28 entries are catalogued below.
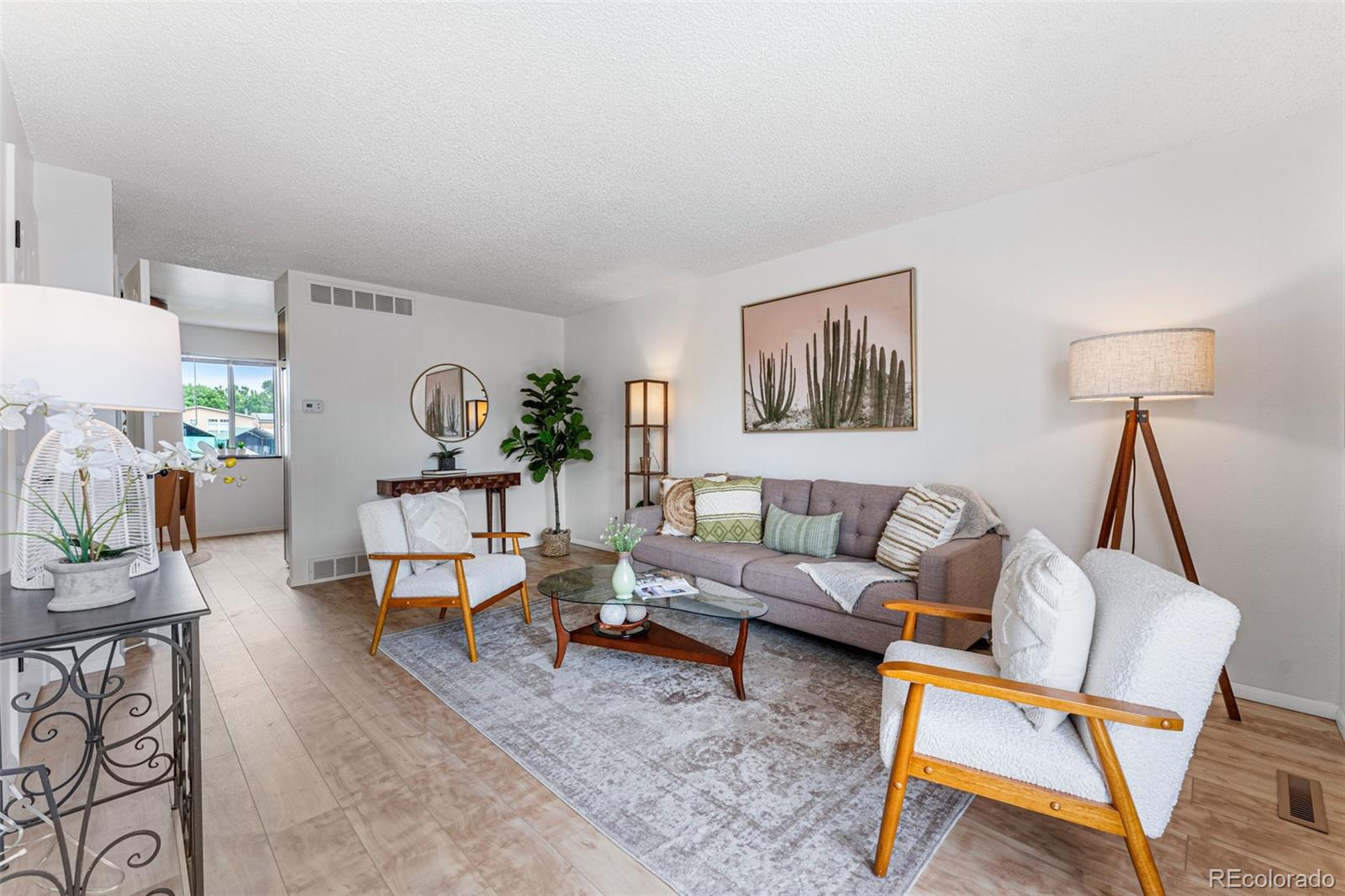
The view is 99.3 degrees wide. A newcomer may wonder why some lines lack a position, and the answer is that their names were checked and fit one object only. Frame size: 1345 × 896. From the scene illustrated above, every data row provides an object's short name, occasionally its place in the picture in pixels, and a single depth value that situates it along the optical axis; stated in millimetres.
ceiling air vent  4801
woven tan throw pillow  4191
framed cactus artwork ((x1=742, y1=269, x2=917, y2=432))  3727
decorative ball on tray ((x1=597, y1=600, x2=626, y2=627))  2852
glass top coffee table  2623
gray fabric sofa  2732
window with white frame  7238
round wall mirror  5457
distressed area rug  1633
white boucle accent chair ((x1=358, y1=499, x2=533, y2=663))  3078
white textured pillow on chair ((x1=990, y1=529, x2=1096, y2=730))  1508
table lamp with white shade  1296
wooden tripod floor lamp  2338
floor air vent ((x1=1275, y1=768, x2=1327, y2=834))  1789
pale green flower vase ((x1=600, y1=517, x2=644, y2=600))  2844
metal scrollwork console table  1231
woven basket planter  5664
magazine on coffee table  2877
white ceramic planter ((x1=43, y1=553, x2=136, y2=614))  1327
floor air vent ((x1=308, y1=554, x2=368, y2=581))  4770
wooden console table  4844
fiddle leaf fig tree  5879
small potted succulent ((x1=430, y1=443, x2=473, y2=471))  5422
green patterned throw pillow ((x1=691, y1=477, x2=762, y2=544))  3988
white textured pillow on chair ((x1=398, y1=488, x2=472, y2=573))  3434
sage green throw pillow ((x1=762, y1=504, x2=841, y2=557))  3559
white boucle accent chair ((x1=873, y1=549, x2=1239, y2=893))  1345
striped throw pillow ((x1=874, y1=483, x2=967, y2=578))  3004
